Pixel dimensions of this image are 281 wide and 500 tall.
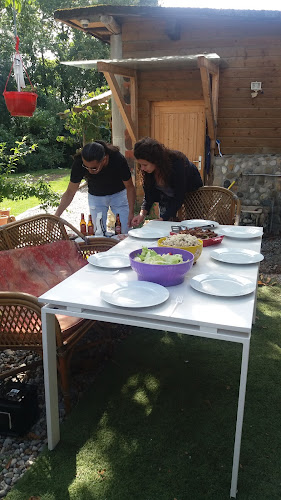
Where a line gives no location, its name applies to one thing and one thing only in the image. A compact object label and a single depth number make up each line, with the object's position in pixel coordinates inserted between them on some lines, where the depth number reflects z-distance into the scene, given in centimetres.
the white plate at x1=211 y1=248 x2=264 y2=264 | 228
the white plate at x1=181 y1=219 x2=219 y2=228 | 318
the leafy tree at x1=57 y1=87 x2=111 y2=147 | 912
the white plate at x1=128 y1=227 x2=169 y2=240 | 288
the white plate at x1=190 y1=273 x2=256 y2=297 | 179
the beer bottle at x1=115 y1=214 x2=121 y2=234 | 382
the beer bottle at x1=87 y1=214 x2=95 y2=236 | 384
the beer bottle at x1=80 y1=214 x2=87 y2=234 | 384
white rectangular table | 155
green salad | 194
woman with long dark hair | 330
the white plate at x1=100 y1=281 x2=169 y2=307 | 167
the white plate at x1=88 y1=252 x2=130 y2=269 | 222
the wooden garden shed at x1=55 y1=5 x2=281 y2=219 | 619
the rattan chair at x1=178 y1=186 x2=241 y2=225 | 396
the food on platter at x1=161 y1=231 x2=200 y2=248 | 225
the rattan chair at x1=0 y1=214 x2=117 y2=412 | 197
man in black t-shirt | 339
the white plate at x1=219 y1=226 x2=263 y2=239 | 287
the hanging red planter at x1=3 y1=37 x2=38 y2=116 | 331
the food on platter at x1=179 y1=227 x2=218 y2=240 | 269
